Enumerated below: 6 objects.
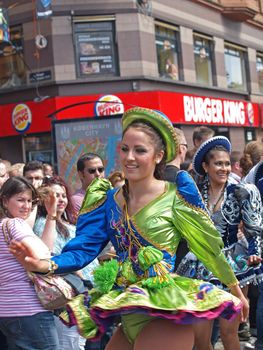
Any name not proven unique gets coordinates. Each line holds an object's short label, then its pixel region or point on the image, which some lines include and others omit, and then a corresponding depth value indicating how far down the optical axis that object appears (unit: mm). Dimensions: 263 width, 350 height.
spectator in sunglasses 6484
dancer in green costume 3254
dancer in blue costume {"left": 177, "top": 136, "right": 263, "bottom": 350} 4953
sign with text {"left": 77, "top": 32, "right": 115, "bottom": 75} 18039
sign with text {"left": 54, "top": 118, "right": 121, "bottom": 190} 10172
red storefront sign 17812
